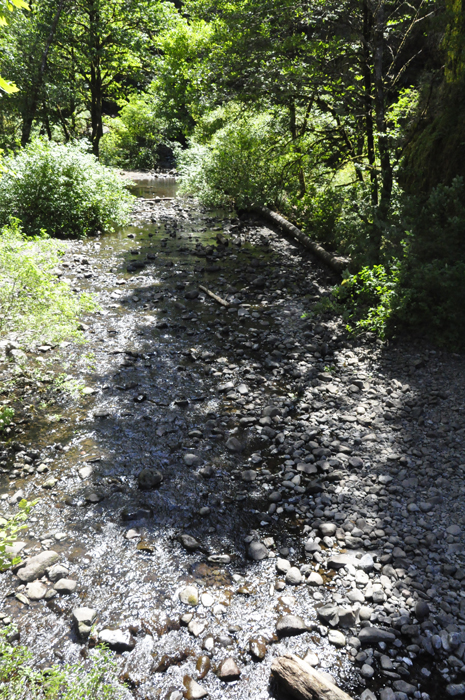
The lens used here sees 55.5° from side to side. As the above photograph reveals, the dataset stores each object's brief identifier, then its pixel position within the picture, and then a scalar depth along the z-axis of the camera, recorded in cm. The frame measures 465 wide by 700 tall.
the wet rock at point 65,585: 395
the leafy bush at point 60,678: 285
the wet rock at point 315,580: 413
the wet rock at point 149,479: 520
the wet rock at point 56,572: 404
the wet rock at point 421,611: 375
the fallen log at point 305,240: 1170
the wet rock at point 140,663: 336
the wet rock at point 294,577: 415
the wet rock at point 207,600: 394
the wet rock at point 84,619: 360
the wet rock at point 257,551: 442
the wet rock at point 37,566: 402
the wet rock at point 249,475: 540
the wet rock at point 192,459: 560
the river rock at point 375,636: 361
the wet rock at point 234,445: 589
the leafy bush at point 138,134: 3869
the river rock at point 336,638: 362
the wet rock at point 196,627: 369
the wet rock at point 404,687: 328
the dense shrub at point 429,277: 690
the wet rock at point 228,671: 338
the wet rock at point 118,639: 354
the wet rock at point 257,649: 353
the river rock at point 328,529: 464
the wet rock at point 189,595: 396
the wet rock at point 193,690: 325
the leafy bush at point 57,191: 1337
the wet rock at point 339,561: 428
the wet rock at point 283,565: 427
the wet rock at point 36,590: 388
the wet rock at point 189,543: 448
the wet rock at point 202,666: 340
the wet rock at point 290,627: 369
